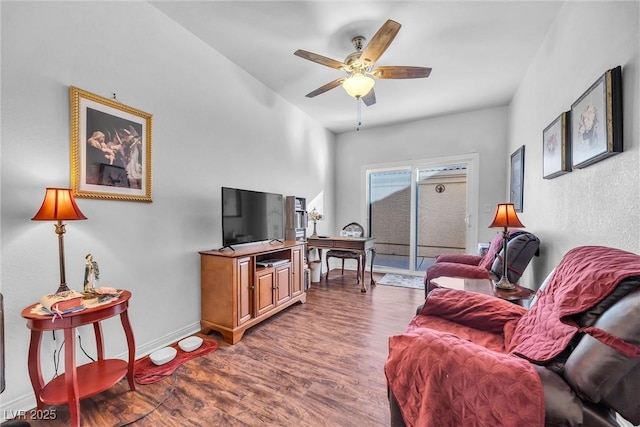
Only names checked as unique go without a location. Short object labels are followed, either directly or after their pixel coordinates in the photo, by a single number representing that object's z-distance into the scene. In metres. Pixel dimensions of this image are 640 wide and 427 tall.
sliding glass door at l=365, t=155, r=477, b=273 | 4.67
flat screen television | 2.48
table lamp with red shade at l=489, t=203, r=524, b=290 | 1.96
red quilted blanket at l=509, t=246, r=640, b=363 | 0.87
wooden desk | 3.77
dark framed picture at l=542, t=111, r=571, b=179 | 1.88
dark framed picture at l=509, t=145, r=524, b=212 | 3.09
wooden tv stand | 2.29
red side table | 1.31
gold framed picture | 1.69
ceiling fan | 2.03
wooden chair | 4.12
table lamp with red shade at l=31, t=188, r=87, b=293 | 1.37
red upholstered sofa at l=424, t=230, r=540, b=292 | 2.08
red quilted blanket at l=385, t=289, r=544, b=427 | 0.79
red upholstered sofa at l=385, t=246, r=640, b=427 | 0.74
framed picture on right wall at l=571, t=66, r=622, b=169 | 1.32
